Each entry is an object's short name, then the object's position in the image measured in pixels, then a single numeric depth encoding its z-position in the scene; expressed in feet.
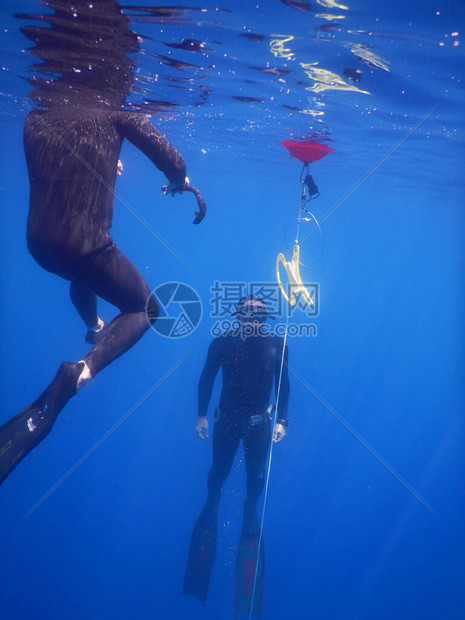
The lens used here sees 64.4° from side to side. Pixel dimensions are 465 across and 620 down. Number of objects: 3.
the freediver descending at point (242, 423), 20.02
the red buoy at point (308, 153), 29.02
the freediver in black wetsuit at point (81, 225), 9.27
